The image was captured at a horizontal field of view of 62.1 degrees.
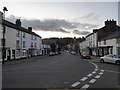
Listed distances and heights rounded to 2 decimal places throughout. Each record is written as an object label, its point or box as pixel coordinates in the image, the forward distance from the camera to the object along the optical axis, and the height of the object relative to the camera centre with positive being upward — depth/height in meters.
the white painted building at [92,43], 34.11 +1.19
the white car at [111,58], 13.87 -1.86
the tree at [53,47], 56.69 -0.65
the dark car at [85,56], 24.02 -2.46
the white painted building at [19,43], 20.70 +0.80
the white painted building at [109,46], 23.50 -0.03
